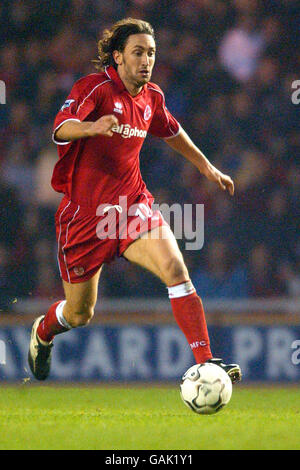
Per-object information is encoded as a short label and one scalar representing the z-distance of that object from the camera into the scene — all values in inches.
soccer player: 422.0
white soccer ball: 400.5
